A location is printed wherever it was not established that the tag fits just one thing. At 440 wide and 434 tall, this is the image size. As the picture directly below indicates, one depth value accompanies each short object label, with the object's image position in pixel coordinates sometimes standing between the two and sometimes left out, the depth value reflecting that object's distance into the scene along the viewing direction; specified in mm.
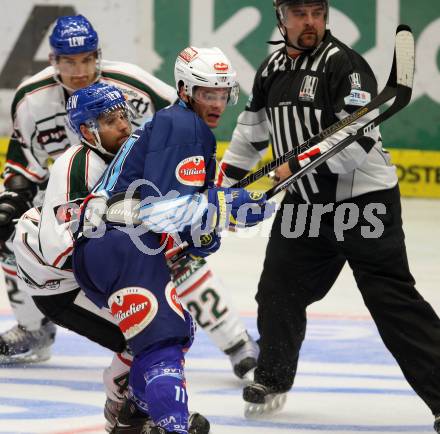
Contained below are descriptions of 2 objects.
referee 7945
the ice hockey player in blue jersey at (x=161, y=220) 6937
